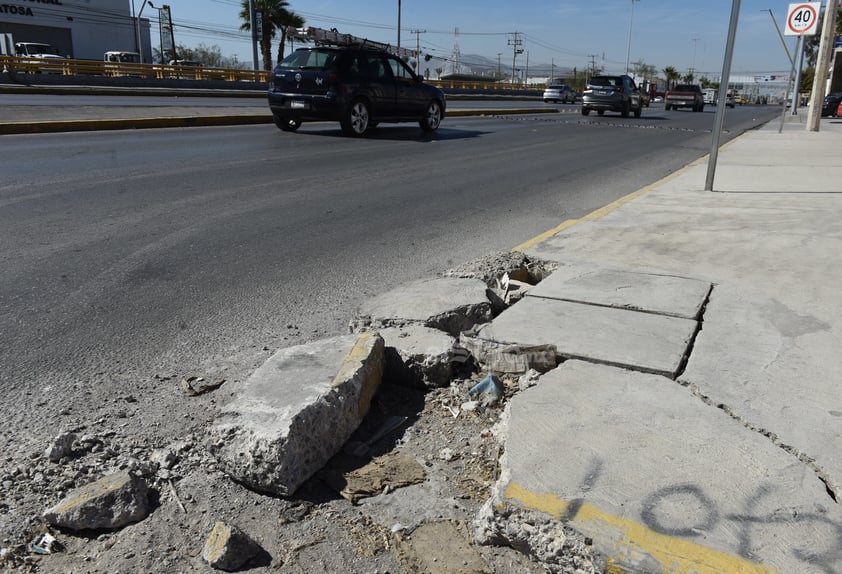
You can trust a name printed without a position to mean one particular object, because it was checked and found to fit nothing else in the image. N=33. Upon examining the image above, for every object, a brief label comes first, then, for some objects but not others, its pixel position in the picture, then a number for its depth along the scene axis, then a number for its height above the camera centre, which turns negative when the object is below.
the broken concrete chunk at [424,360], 2.93 -1.10
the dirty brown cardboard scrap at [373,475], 2.27 -1.26
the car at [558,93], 47.70 +0.40
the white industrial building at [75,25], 53.53 +5.26
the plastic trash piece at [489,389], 2.80 -1.18
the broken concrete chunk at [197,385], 2.85 -1.21
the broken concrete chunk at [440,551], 1.94 -1.29
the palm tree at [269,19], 52.78 +5.75
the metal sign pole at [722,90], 6.65 +0.12
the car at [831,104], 34.25 -0.01
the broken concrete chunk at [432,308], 3.37 -1.05
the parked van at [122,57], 48.88 +2.43
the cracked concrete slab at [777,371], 2.32 -1.07
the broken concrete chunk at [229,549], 1.90 -1.25
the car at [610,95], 28.05 +0.21
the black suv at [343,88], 13.59 +0.14
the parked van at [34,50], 43.53 +2.55
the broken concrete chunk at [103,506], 2.05 -1.23
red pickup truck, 43.94 +0.26
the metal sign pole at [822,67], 19.34 +1.05
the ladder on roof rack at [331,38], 14.82 +1.23
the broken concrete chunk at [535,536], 1.82 -1.18
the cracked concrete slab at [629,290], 3.55 -1.03
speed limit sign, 16.88 +2.07
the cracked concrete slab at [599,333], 2.89 -1.04
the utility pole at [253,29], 40.22 +3.74
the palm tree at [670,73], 125.88 +5.02
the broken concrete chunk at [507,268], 4.28 -1.06
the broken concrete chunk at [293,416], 2.21 -1.08
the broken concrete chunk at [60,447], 2.31 -1.19
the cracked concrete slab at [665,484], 1.77 -1.10
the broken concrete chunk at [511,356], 2.93 -1.10
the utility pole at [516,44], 111.57 +9.01
